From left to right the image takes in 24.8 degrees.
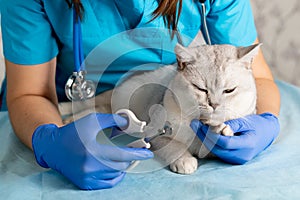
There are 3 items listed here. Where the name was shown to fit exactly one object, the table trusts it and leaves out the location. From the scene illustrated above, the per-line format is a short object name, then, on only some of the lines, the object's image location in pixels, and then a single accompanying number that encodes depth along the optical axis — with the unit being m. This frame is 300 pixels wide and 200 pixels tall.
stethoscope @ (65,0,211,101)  0.92
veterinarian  0.86
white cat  0.89
